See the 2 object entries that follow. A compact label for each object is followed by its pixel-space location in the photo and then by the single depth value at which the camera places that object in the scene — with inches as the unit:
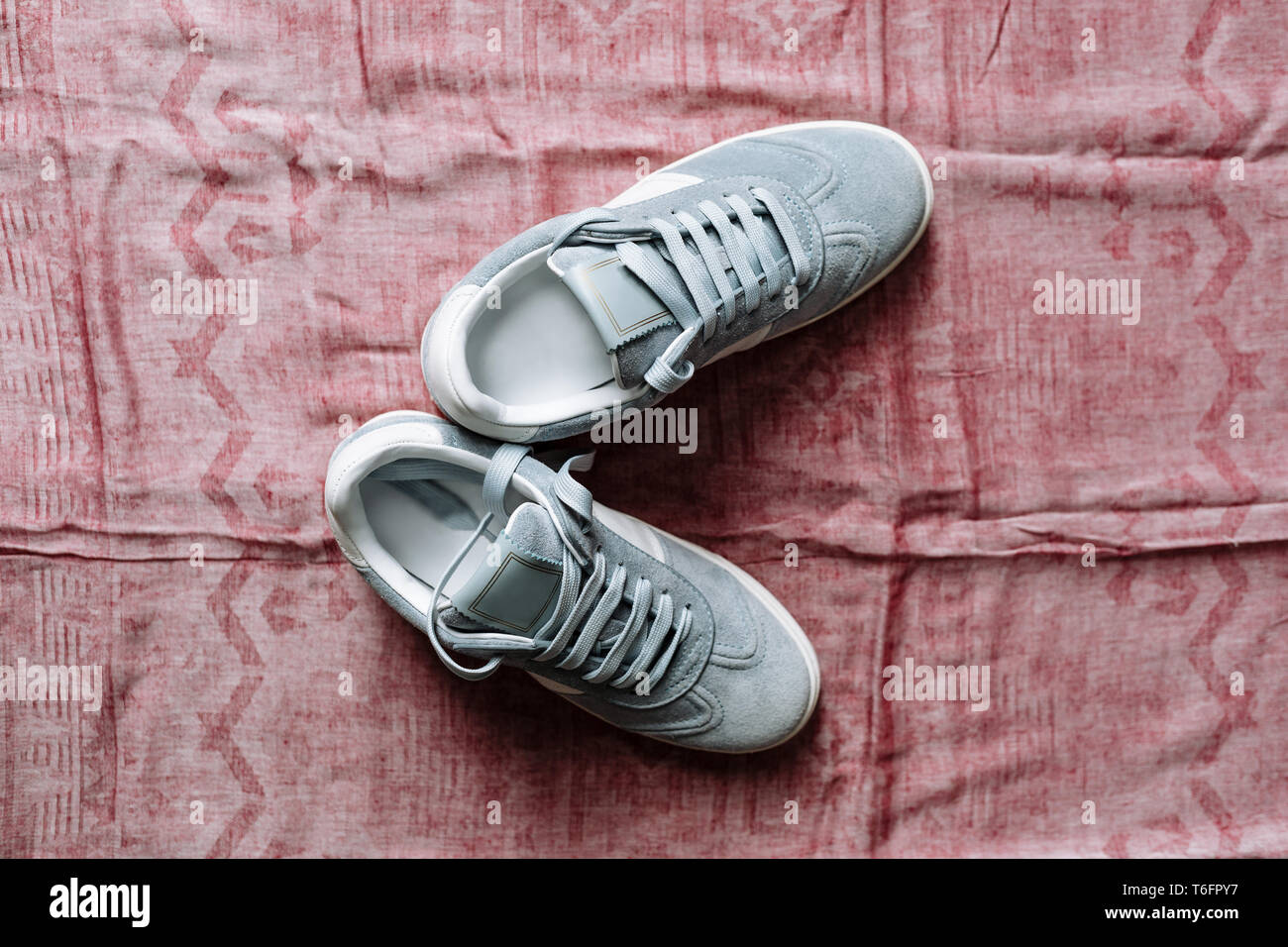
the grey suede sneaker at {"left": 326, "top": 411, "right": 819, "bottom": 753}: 24.2
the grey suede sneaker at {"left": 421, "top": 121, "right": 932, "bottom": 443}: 24.3
